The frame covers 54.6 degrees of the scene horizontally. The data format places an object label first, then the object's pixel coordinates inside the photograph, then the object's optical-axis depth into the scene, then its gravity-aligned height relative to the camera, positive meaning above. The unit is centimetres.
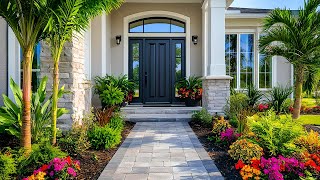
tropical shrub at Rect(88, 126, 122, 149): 508 -85
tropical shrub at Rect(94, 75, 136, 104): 873 +11
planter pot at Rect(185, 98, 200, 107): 983 -49
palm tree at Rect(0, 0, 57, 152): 395 +77
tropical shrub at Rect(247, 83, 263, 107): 979 -30
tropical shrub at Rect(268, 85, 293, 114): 885 -39
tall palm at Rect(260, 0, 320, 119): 691 +114
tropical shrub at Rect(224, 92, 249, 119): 752 -46
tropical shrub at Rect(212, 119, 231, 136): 591 -77
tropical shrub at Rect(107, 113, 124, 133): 609 -74
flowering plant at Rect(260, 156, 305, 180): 349 -91
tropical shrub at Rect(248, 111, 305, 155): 417 -67
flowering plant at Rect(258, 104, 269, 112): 934 -65
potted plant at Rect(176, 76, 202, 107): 975 -14
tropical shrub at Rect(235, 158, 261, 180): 342 -95
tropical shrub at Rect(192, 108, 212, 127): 731 -76
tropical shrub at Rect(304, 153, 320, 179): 360 -95
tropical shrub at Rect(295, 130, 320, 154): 435 -81
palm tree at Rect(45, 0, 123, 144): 402 +91
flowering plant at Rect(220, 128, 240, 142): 527 -84
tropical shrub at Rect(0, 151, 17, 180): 333 -88
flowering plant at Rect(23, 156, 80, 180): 341 -93
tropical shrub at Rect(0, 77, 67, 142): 475 -42
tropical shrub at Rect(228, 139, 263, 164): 398 -85
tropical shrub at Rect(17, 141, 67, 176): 365 -86
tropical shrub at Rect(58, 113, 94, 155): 453 -81
